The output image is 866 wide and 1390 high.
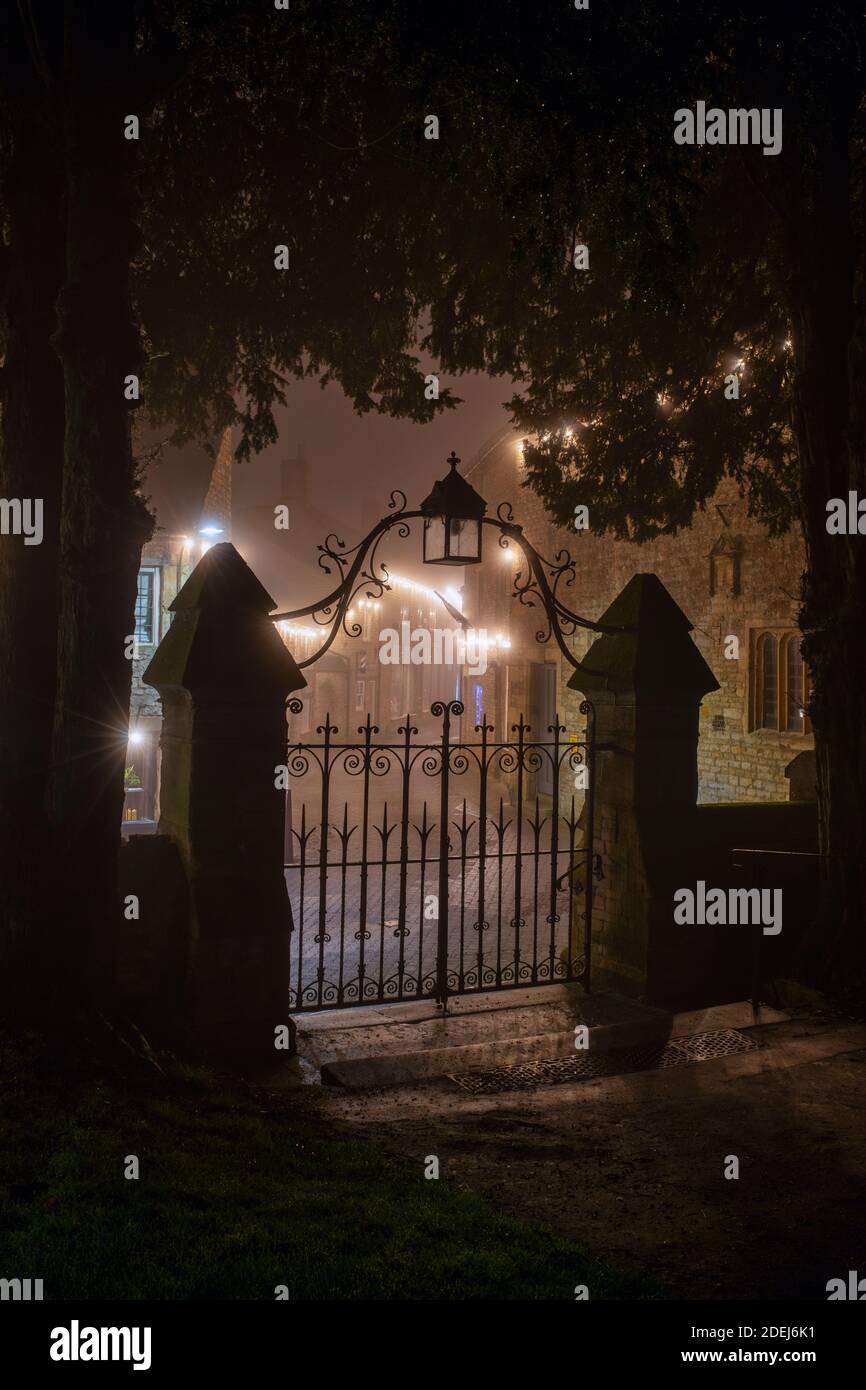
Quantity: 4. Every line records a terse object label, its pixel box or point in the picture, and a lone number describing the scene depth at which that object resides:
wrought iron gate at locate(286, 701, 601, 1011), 7.51
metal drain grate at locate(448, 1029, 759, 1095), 6.30
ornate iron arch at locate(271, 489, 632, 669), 7.27
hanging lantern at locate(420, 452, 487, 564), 7.74
